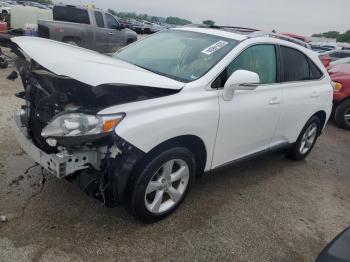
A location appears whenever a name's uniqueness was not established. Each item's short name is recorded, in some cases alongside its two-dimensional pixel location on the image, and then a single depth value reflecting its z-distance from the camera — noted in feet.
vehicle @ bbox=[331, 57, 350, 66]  32.12
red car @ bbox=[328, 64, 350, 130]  25.79
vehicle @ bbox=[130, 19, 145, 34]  116.08
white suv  8.96
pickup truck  38.86
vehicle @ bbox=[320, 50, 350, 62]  47.21
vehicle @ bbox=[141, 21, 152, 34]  114.01
